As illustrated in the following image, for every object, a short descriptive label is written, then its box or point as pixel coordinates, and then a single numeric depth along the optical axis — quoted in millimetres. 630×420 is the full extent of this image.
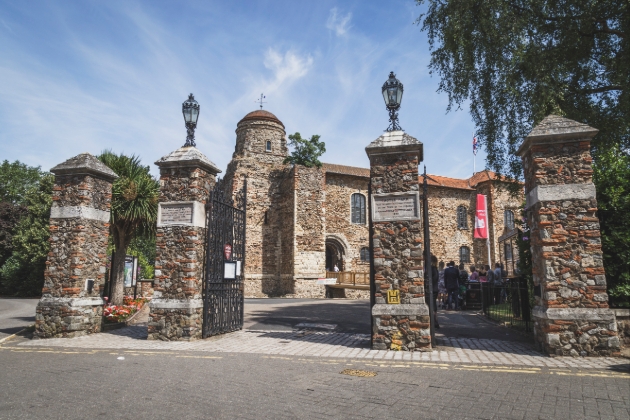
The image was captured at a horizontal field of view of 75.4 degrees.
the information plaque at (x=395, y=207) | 7805
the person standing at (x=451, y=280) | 14492
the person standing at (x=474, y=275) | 16719
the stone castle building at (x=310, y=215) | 27203
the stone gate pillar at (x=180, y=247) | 8789
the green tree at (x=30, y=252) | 25094
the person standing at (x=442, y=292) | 16016
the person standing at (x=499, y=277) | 15109
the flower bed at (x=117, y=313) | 11070
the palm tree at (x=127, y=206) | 13047
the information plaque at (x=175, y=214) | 9141
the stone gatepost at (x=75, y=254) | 9234
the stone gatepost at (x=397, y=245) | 7480
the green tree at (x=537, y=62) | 10344
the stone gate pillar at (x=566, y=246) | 6742
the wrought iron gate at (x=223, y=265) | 9141
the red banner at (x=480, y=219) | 22312
